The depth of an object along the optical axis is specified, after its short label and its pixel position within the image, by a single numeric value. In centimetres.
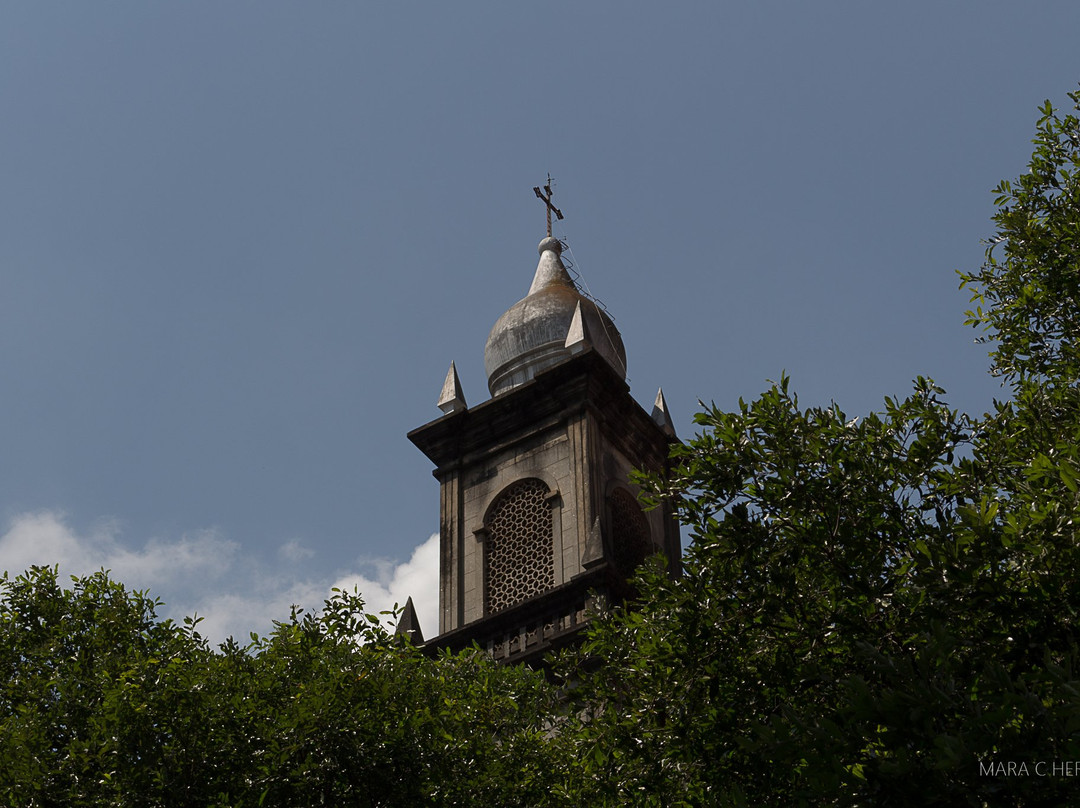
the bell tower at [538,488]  3278
